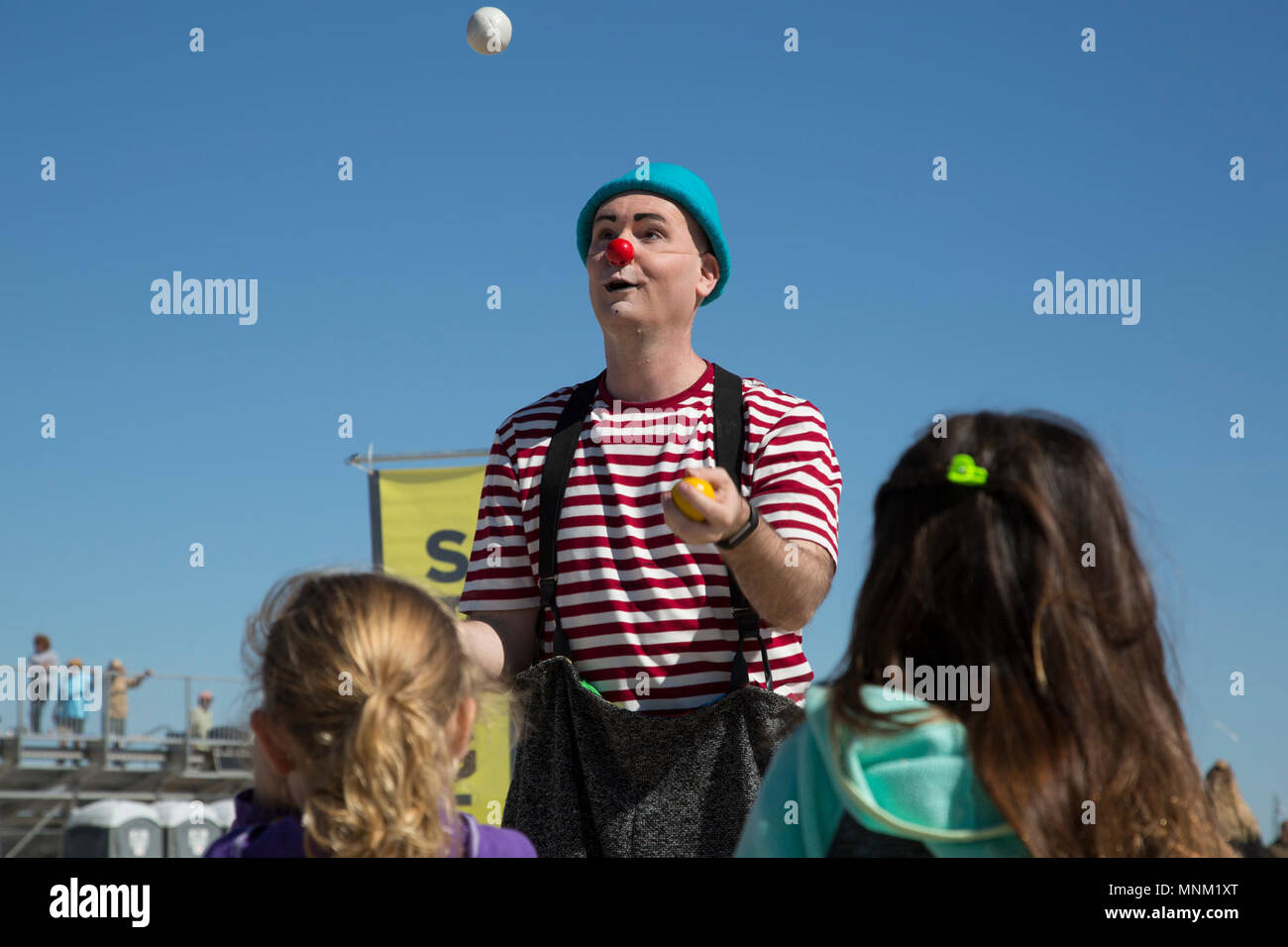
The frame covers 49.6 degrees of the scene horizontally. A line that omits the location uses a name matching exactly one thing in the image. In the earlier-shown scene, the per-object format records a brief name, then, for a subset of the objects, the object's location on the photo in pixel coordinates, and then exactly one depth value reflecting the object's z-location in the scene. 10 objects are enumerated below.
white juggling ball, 5.24
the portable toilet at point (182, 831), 16.91
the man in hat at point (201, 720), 21.81
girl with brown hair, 1.87
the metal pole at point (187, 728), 18.02
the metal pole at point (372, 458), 11.60
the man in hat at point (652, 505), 3.00
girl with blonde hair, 2.10
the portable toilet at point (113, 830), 16.20
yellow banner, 10.73
